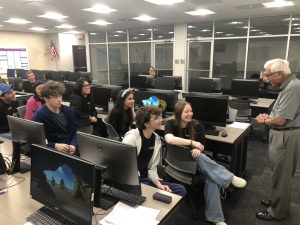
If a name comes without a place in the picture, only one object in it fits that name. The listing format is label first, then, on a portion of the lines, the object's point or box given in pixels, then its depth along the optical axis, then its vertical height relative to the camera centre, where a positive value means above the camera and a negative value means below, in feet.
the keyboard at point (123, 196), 5.28 -2.80
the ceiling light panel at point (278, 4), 17.83 +4.45
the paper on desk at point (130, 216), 4.70 -2.90
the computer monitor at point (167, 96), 12.42 -1.52
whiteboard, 34.36 +0.86
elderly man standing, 7.37 -1.95
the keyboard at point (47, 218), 4.66 -2.89
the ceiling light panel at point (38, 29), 33.30 +4.73
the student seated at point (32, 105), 11.41 -1.82
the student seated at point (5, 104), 10.91 -1.72
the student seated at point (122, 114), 10.41 -2.02
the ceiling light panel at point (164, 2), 17.54 +4.44
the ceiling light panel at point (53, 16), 22.56 +4.54
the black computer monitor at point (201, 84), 16.79 -1.32
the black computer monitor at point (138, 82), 19.99 -1.35
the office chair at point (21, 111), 12.07 -2.21
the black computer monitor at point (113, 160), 5.01 -1.97
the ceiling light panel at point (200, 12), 20.77 +4.53
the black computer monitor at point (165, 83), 18.51 -1.32
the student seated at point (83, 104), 12.77 -2.01
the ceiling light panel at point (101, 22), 27.05 +4.72
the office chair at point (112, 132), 9.71 -2.61
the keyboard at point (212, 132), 9.89 -2.66
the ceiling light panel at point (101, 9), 19.75 +4.54
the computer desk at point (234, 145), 9.43 -3.14
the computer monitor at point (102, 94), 14.63 -1.70
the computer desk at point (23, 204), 4.86 -2.92
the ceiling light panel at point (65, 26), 29.95 +4.75
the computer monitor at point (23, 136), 6.50 -1.92
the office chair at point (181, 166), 7.95 -3.31
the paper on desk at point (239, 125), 10.79 -2.63
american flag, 38.37 +2.12
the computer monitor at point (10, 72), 28.76 -0.86
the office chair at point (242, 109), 15.21 -2.65
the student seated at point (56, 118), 8.11 -1.76
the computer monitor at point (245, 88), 16.31 -1.53
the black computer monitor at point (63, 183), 4.12 -2.10
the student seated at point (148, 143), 6.81 -2.17
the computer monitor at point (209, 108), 10.00 -1.75
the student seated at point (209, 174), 7.75 -3.41
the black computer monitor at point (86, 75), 21.47 -0.86
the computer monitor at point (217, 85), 16.76 -1.33
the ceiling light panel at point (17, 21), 25.09 +4.57
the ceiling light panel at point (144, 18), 23.73 +4.62
